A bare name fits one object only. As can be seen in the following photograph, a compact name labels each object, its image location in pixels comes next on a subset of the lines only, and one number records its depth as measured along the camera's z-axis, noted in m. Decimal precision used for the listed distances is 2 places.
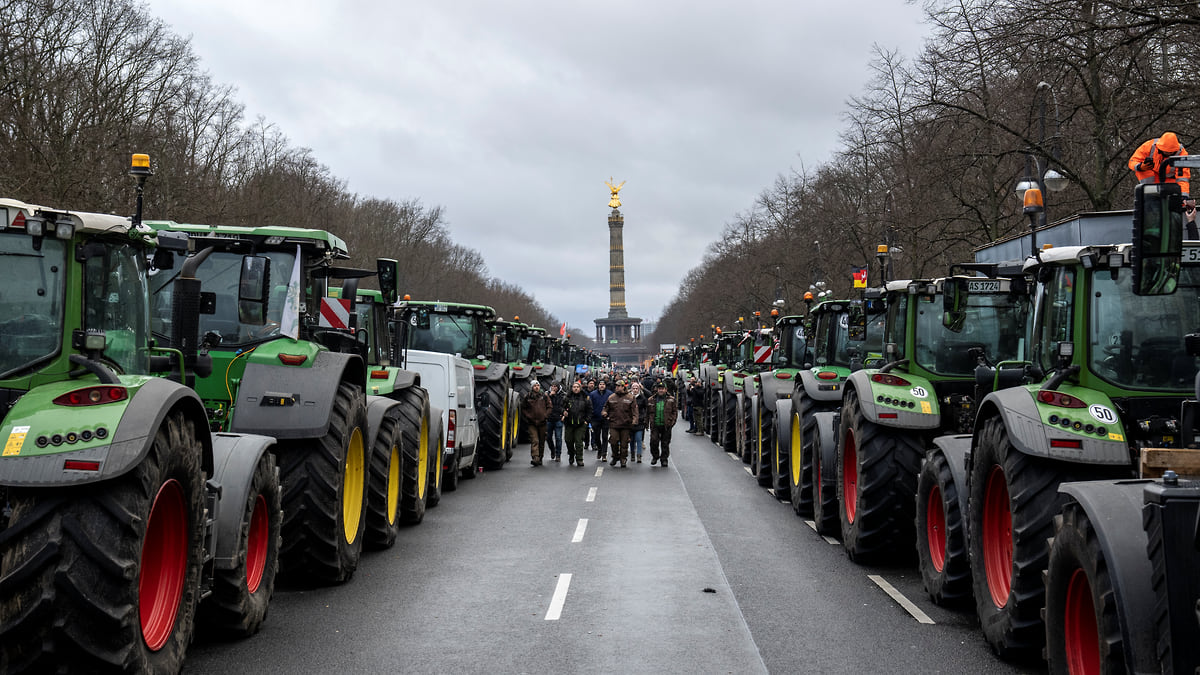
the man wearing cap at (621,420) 25.00
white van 19.14
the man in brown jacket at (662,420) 24.81
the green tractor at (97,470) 5.78
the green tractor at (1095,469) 5.17
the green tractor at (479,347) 22.98
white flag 10.24
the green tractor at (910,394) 11.59
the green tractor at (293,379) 9.73
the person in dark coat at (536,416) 25.20
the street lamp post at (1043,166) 21.01
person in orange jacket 6.73
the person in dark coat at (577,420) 25.53
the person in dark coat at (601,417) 26.83
